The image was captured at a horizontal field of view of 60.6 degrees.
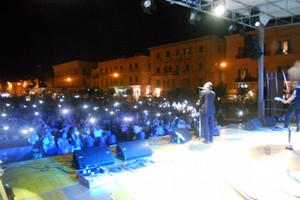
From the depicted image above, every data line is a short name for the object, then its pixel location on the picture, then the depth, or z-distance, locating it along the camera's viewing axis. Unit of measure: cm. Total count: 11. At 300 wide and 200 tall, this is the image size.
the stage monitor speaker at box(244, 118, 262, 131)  841
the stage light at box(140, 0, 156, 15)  685
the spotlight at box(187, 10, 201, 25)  820
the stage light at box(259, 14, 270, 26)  978
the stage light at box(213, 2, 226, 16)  816
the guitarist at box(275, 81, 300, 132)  747
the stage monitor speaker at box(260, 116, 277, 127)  896
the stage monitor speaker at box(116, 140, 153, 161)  527
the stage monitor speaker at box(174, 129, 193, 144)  660
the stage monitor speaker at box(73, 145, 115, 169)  466
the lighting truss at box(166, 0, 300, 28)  826
